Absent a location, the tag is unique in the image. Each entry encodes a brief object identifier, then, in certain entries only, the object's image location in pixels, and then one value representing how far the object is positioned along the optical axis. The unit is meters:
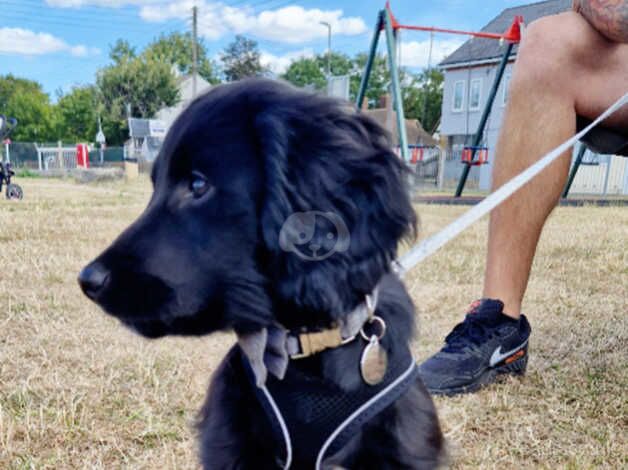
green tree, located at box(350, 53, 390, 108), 42.72
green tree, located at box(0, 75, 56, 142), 45.72
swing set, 7.24
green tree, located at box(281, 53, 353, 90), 52.38
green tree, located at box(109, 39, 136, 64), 43.41
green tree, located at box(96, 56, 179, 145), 39.28
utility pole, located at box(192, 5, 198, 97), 32.44
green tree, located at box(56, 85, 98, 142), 43.31
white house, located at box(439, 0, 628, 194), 20.74
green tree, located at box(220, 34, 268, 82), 51.50
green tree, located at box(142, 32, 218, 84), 50.97
